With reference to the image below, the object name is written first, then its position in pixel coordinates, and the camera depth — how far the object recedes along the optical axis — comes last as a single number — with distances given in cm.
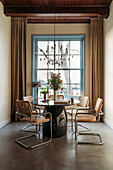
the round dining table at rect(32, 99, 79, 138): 362
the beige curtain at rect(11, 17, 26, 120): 550
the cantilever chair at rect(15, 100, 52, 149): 319
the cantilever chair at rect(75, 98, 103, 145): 338
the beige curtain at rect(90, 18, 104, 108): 551
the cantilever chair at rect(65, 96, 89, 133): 436
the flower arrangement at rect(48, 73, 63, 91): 385
